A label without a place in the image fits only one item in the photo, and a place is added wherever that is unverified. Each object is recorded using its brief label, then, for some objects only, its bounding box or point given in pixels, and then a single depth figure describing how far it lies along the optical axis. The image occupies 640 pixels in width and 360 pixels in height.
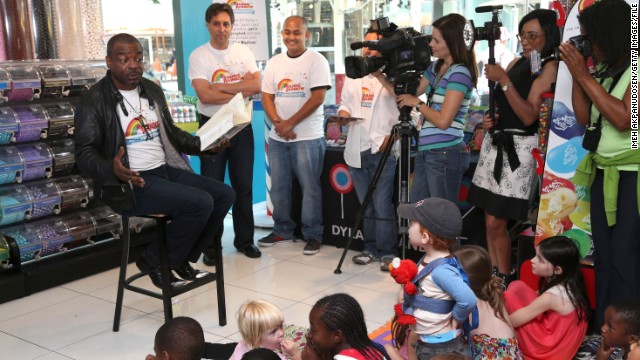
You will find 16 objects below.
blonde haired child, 2.40
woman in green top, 2.83
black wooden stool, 3.35
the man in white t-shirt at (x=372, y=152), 4.42
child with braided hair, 2.16
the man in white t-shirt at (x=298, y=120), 4.75
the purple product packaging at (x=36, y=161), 4.10
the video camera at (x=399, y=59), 3.88
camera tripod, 3.91
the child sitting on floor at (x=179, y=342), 2.13
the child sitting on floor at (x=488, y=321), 2.78
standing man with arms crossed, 4.66
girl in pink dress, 2.98
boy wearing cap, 2.43
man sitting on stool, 3.28
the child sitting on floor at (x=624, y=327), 2.53
